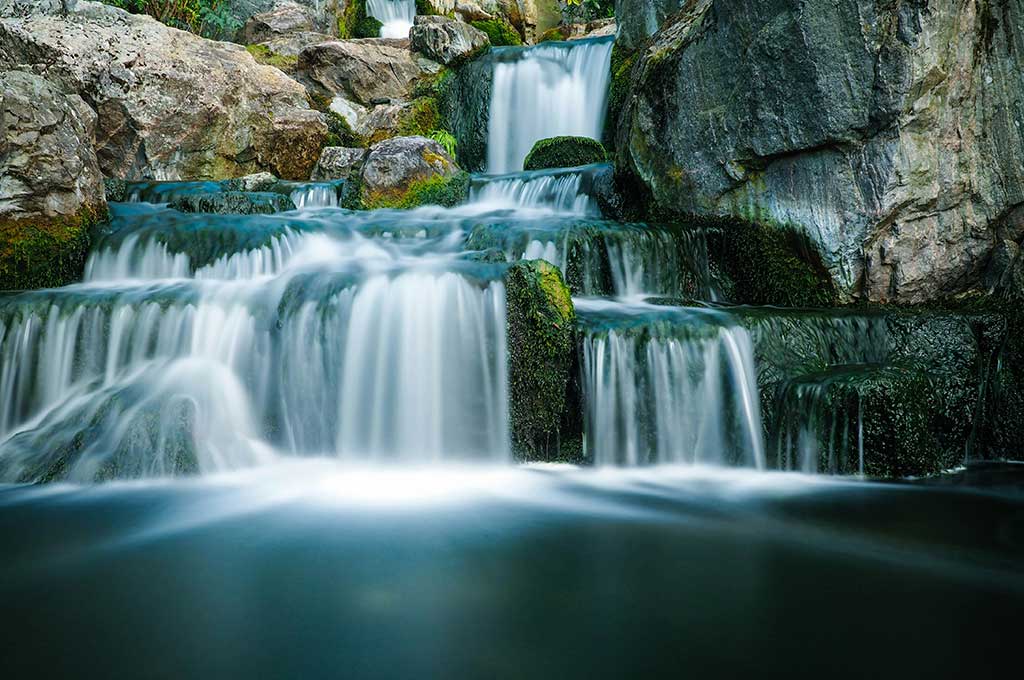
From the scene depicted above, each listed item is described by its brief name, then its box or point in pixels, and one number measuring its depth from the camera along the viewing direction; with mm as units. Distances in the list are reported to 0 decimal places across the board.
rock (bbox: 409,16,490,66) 14281
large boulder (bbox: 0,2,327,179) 9578
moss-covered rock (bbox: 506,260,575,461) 4656
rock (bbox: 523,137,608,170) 9953
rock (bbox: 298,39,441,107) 14422
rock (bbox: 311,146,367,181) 10719
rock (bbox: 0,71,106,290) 6277
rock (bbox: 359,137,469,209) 8828
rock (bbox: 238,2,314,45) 16328
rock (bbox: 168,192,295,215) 8336
